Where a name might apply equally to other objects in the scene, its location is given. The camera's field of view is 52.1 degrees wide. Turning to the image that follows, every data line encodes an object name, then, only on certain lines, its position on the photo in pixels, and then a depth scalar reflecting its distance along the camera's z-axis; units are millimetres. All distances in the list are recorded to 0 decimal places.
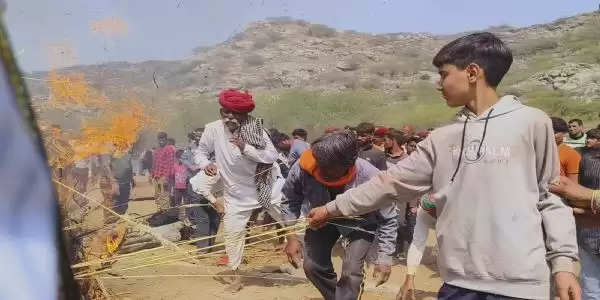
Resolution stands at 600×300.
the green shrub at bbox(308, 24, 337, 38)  54000
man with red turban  6191
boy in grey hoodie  2520
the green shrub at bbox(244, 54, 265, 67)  45844
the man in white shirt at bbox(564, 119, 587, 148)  8826
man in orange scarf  4277
